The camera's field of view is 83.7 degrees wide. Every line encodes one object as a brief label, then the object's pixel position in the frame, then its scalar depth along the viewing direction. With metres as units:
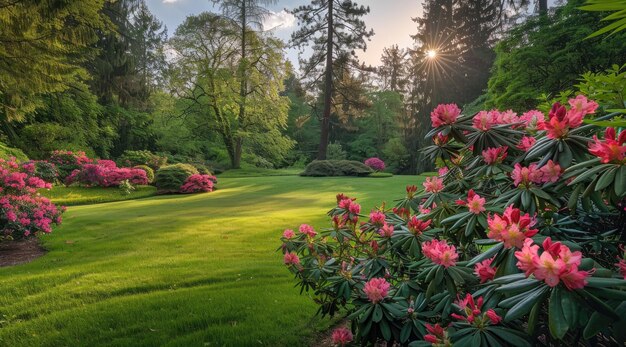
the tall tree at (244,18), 23.15
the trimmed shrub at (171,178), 13.80
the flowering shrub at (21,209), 5.42
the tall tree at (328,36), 22.36
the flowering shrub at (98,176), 13.21
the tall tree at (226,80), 22.20
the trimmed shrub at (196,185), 13.72
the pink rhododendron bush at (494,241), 0.96
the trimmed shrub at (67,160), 14.24
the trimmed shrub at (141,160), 17.69
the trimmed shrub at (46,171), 12.25
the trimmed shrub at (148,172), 15.06
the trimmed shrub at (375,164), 25.64
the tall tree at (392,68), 39.31
